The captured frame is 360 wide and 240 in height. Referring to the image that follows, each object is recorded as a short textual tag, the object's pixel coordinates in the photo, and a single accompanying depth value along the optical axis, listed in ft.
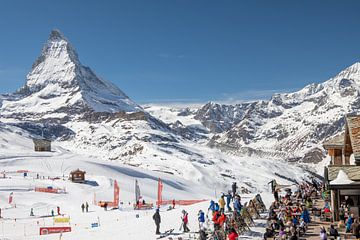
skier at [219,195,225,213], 99.98
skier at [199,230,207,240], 72.54
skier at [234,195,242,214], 90.26
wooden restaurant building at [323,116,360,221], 72.28
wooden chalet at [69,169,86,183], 250.98
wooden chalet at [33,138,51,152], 421.26
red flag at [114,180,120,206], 179.25
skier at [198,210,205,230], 86.38
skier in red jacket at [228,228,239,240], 67.07
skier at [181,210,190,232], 88.89
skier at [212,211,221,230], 75.66
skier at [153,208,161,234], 89.56
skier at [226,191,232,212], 103.05
